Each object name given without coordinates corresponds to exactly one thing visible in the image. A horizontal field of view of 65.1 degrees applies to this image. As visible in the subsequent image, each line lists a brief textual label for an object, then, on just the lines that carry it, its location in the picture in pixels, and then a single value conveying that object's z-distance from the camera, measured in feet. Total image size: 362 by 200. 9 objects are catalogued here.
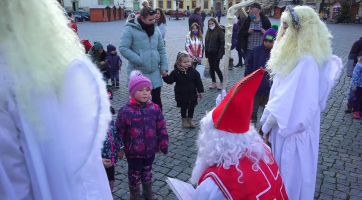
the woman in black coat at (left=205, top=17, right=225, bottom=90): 21.27
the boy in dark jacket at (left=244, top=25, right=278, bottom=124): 13.44
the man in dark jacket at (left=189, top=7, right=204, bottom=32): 29.85
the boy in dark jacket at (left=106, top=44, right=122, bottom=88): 22.09
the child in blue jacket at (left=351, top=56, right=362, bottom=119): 16.88
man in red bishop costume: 5.24
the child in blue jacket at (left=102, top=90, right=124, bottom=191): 8.11
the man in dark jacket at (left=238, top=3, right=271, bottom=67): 20.12
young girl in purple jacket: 9.07
